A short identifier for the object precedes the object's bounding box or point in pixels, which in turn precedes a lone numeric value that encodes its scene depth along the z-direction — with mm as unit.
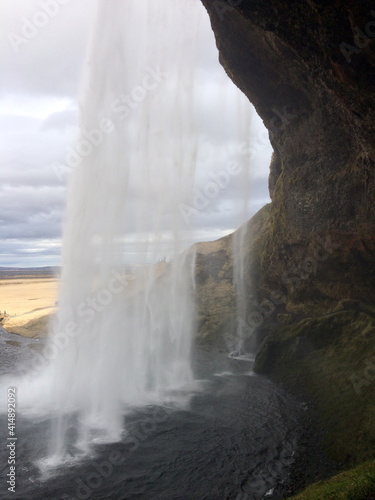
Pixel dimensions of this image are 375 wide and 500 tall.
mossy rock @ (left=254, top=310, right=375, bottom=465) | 13922
